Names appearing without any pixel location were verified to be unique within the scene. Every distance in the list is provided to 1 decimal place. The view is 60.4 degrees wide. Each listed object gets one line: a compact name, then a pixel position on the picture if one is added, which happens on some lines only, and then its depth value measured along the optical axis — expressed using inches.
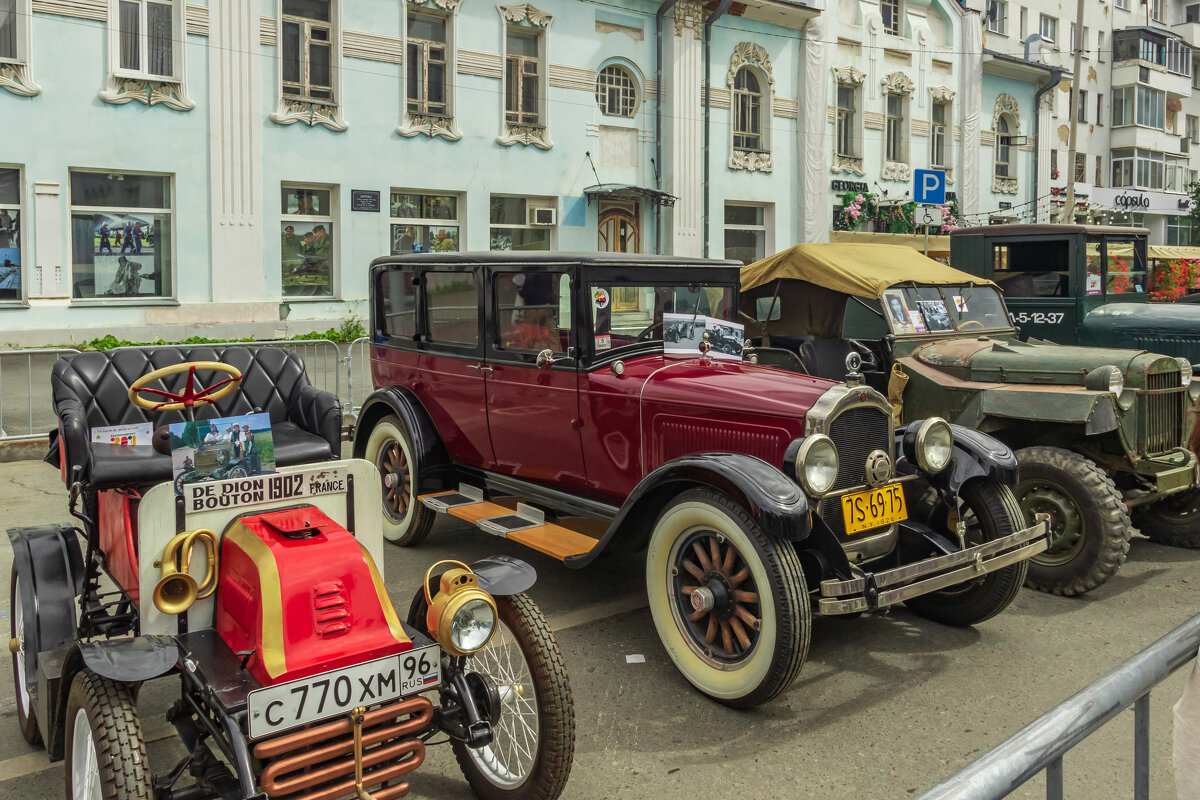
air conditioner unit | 765.9
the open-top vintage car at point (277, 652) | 111.9
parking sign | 496.7
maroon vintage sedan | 168.4
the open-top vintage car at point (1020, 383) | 230.5
